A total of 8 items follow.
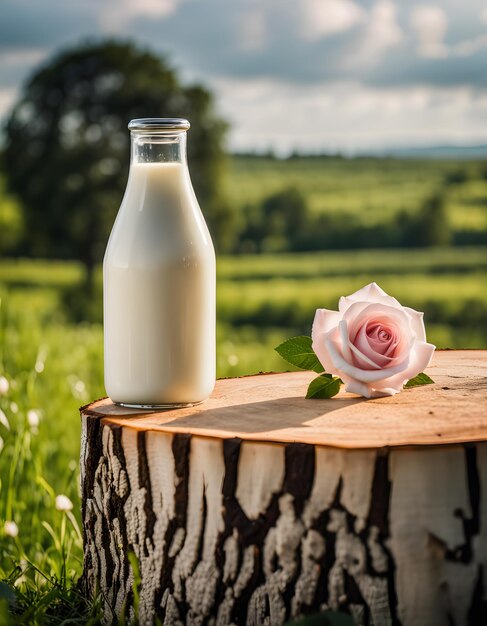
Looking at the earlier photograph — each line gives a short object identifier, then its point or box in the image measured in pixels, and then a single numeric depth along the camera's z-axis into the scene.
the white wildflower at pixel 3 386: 2.50
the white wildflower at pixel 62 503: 2.30
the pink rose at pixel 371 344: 1.92
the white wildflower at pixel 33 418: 2.56
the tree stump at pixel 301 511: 1.63
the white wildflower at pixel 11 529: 2.52
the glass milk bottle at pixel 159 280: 1.83
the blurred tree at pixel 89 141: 15.20
